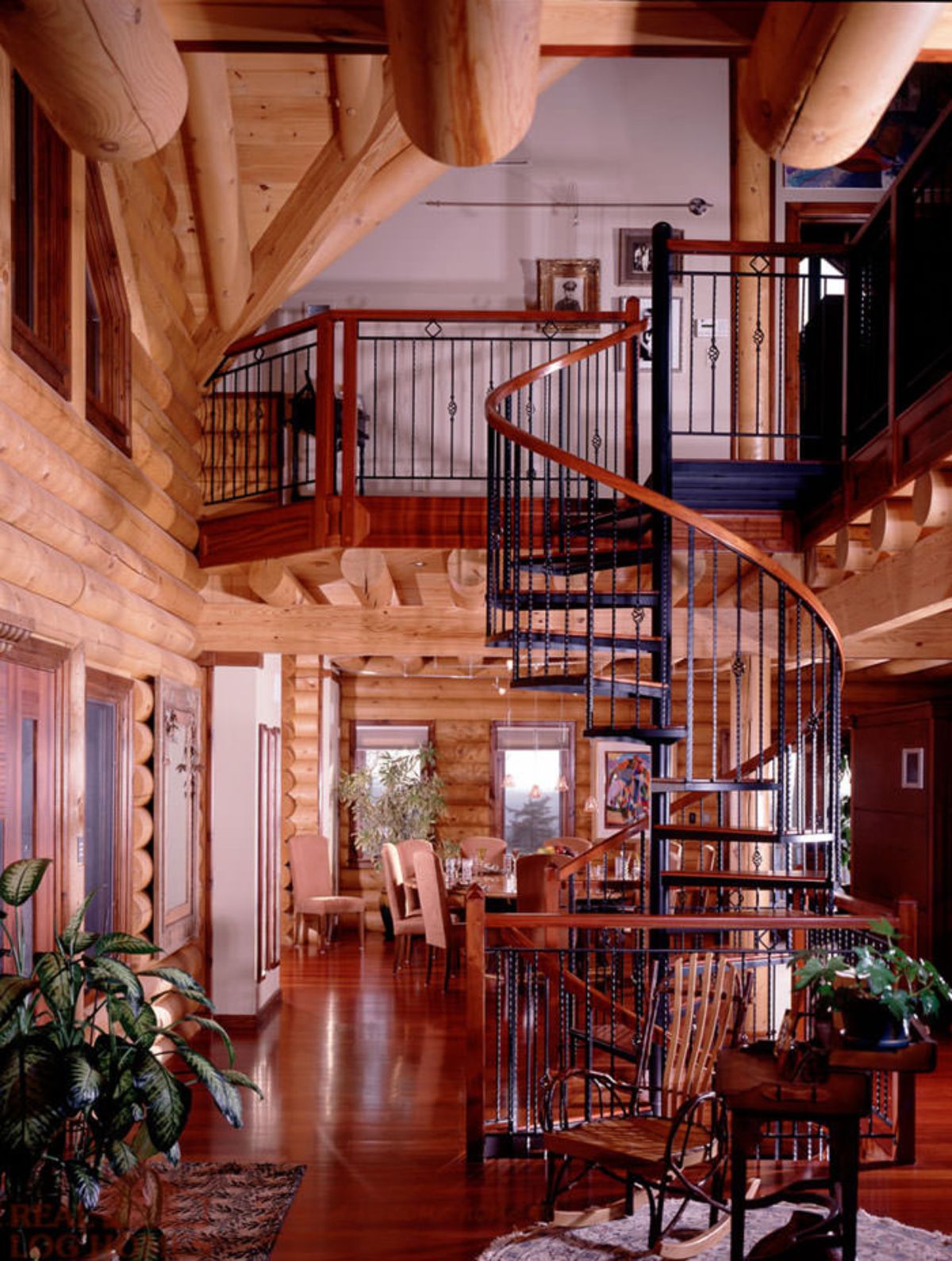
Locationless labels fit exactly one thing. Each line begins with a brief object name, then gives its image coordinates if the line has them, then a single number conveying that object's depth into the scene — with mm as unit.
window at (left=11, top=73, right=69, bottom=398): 4934
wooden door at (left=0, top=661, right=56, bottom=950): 4676
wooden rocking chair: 4605
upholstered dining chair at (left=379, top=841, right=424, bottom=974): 11398
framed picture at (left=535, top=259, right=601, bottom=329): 10164
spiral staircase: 6035
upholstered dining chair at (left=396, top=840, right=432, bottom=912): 12133
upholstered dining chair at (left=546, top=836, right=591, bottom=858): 12086
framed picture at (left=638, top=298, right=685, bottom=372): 9828
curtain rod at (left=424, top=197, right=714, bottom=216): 10211
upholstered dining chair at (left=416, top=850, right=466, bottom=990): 10172
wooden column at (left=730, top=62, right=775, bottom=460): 9508
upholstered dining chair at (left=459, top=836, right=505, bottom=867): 13938
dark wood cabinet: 9516
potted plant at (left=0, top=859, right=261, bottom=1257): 3756
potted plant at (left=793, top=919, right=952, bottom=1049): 4188
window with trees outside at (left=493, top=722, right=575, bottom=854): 15070
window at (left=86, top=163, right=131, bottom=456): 5965
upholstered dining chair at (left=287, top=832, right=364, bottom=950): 12412
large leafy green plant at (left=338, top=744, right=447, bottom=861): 14055
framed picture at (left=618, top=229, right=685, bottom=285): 10227
